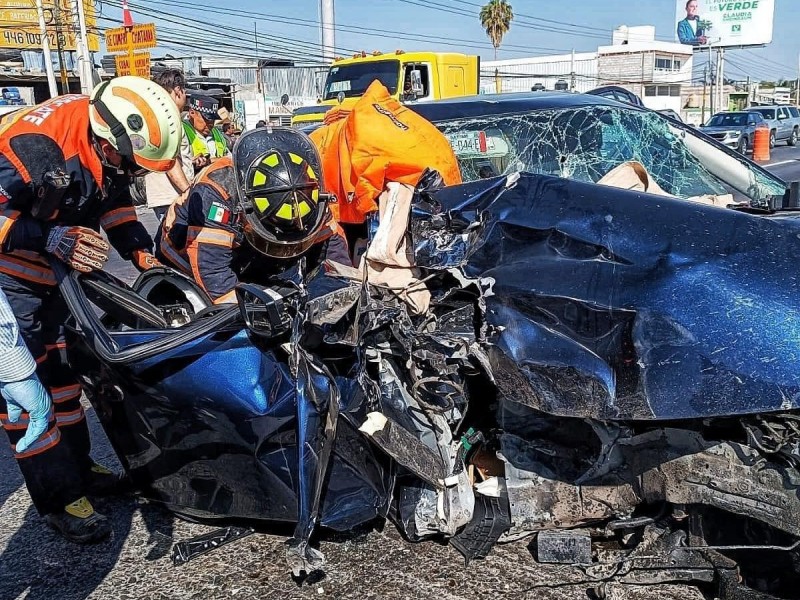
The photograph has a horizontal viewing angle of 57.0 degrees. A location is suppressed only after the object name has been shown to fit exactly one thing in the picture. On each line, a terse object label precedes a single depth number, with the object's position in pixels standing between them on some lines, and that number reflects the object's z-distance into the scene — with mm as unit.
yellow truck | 10428
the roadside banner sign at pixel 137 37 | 16375
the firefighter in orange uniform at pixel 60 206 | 2637
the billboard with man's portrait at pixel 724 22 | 49312
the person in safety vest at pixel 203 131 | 6664
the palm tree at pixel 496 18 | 49500
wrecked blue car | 1890
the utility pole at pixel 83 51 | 15664
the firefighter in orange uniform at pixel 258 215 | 2775
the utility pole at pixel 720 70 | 42606
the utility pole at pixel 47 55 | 17892
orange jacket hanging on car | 2990
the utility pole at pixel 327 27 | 21312
